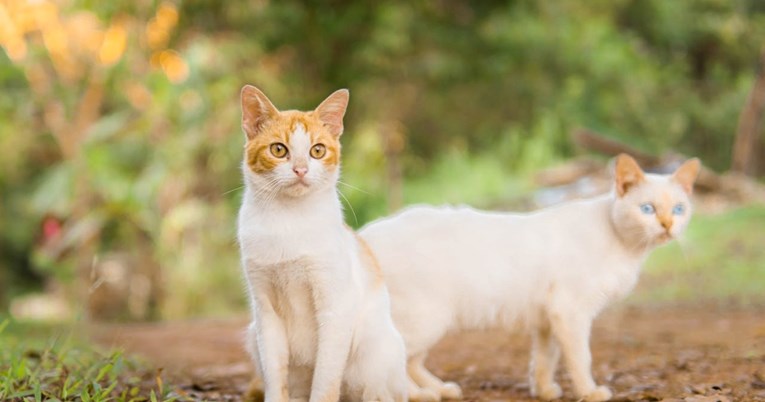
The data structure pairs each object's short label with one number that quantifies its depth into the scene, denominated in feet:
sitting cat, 8.82
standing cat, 10.89
